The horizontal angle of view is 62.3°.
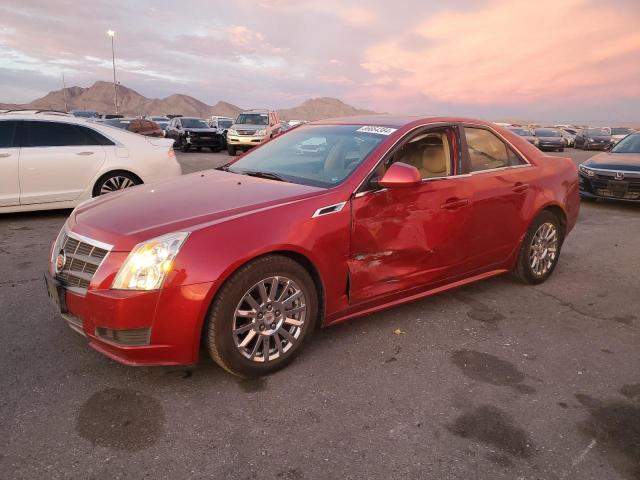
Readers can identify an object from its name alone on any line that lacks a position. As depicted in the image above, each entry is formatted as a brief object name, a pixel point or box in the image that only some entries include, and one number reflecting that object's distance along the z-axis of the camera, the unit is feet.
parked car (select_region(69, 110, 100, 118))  127.66
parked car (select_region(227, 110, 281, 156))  70.74
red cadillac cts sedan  9.39
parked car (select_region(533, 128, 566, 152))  103.26
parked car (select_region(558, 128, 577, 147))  122.83
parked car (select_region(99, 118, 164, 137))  73.92
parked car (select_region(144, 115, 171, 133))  123.76
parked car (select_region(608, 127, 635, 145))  114.83
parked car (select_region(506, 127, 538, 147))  101.78
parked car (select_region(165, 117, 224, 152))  79.46
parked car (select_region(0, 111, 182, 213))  23.86
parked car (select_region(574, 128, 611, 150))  113.60
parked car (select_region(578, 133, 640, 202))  30.96
